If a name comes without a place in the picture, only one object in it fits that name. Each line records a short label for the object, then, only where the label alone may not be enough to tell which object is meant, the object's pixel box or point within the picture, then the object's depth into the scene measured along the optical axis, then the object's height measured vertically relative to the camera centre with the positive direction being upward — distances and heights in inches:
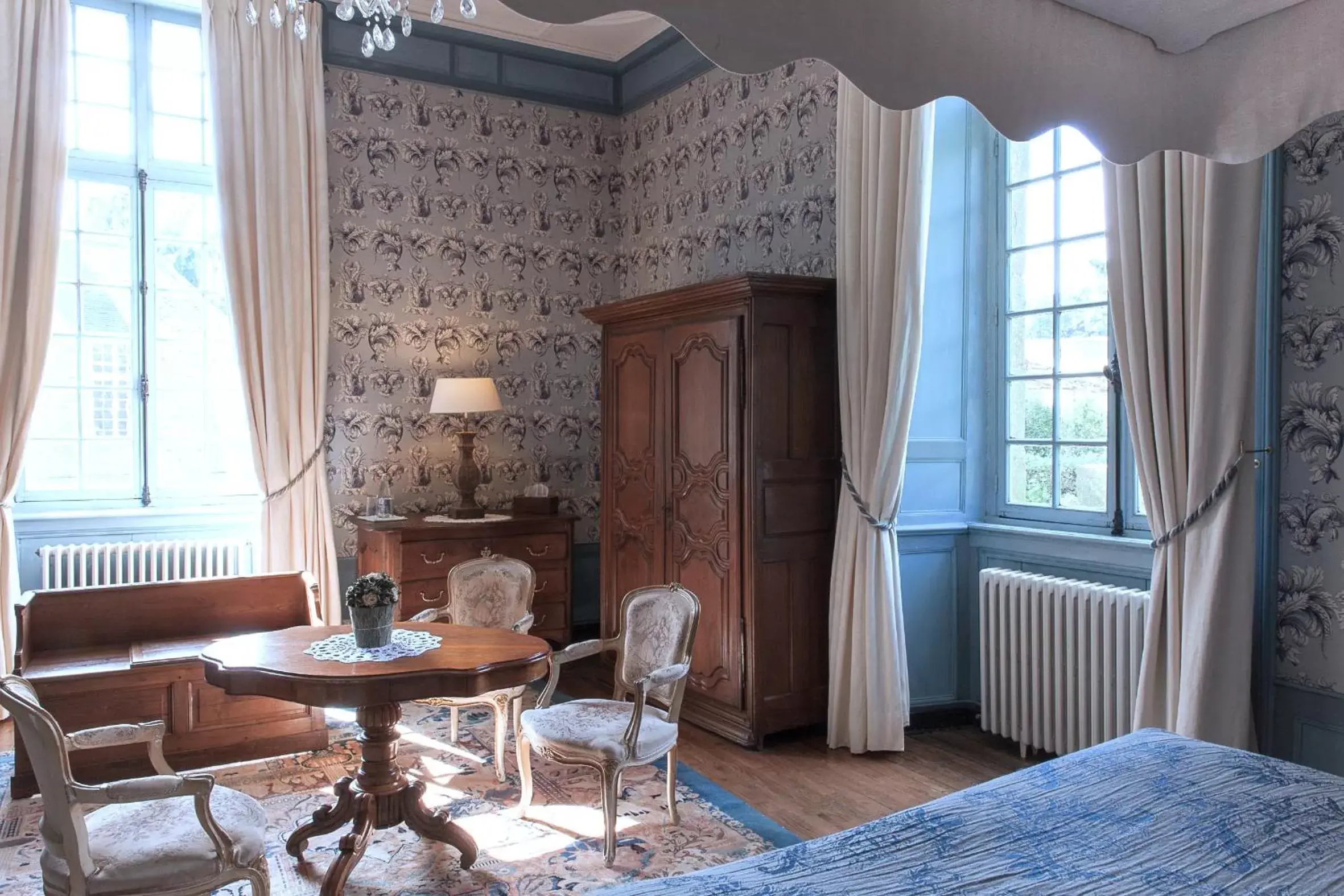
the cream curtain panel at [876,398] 162.2 +7.0
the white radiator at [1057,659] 144.1 -34.2
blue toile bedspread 64.0 -28.3
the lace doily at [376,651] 122.5 -26.7
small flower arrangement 126.4 -19.6
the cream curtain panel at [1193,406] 114.6 +4.1
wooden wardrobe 169.3 -7.9
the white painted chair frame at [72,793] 87.8 -32.0
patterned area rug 120.2 -53.0
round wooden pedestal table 113.7 -28.8
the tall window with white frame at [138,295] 204.2 +31.0
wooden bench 149.2 -34.3
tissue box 226.5 -15.2
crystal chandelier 109.0 +50.7
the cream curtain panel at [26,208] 188.7 +45.2
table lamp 219.3 +8.5
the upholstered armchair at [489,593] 168.1 -26.2
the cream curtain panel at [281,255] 208.4 +39.9
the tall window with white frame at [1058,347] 158.9 +15.8
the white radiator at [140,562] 198.1 -25.0
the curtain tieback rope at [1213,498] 115.4 -7.0
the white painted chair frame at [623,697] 125.3 -36.3
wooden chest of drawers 202.4 -23.8
